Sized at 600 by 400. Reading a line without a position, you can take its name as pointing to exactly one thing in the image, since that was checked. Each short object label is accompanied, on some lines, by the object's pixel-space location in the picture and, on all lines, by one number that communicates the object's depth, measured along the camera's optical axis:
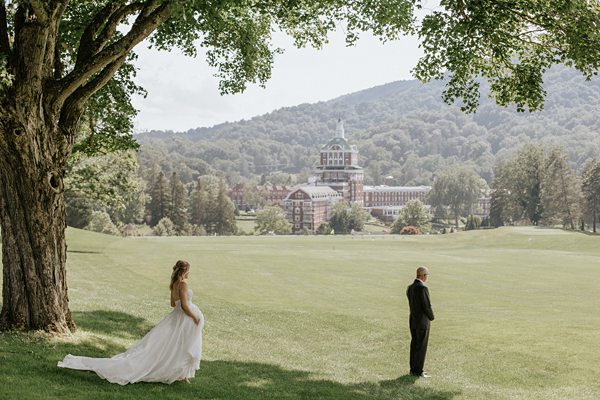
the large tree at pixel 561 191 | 92.44
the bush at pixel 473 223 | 113.94
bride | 10.00
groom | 12.24
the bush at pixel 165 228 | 112.50
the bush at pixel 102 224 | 95.50
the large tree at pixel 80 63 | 11.55
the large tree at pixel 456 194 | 187.25
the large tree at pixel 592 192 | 88.00
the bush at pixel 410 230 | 117.79
